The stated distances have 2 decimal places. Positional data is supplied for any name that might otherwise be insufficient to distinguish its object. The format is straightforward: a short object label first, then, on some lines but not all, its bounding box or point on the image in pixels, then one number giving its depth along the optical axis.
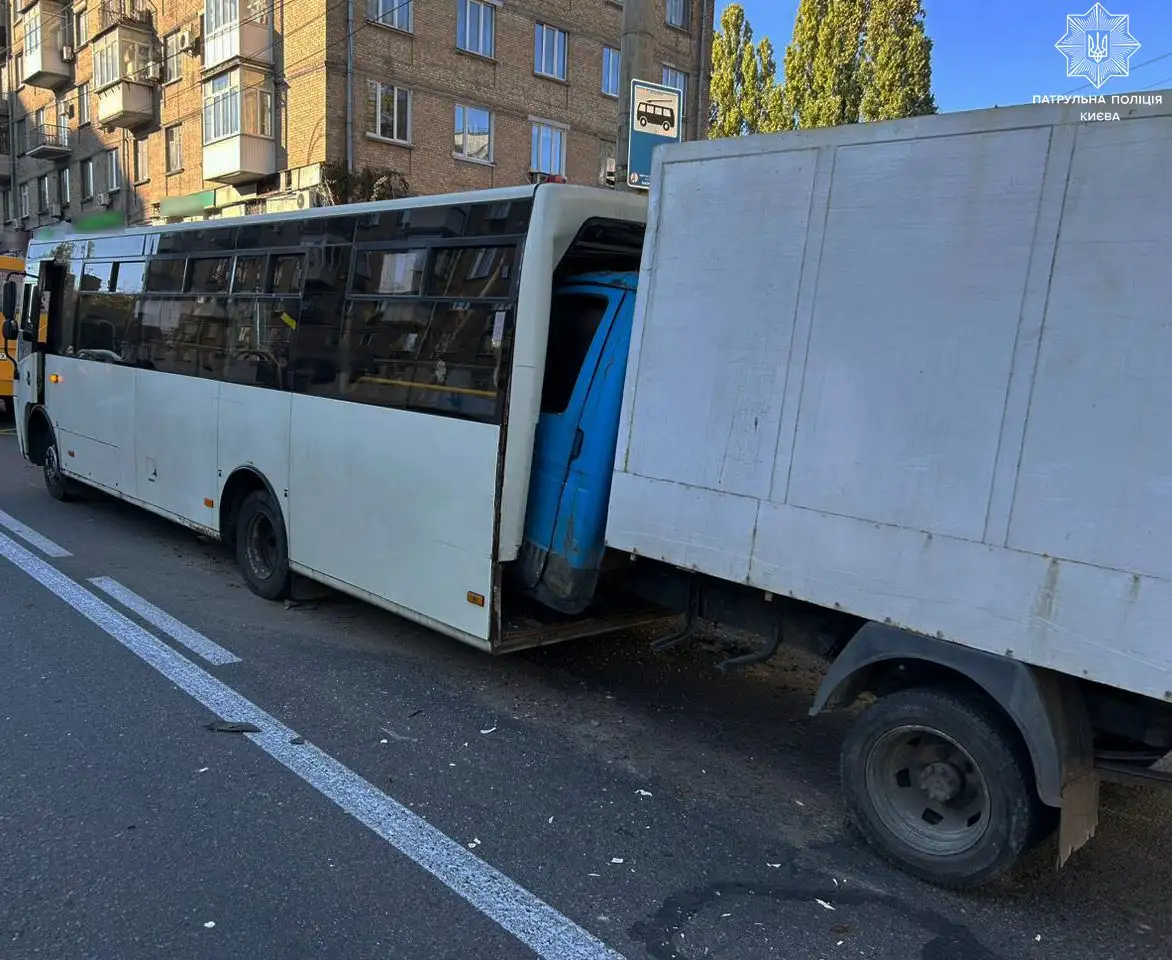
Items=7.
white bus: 4.68
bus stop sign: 6.84
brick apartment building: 22.23
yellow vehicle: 16.41
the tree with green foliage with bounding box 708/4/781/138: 27.16
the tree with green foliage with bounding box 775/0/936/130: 24.14
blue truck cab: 4.48
